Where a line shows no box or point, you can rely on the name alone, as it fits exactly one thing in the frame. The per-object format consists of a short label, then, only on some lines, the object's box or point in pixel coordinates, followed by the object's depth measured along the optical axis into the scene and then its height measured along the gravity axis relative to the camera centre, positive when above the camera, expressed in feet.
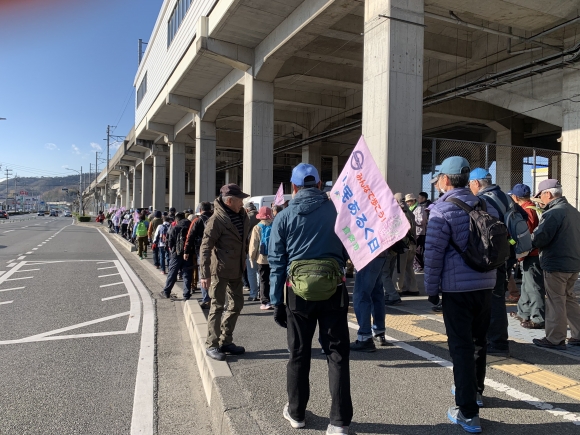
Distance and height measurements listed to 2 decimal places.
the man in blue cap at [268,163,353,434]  9.65 -1.92
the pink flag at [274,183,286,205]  29.84 +1.08
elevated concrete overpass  33.06 +18.31
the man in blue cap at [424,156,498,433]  9.93 -1.72
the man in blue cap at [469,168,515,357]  14.34 -2.49
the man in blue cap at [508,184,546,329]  18.44 -3.18
